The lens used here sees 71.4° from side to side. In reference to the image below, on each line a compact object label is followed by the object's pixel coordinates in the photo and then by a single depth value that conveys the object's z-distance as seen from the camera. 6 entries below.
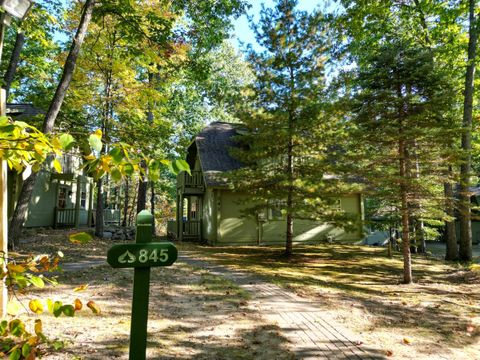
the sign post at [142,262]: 2.66
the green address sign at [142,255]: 2.60
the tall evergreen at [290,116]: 12.56
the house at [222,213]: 18.16
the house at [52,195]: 17.88
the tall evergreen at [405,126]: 9.43
